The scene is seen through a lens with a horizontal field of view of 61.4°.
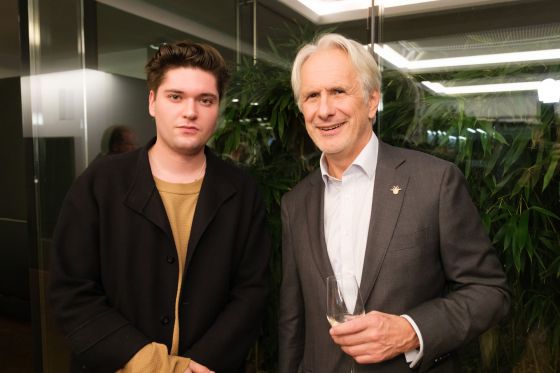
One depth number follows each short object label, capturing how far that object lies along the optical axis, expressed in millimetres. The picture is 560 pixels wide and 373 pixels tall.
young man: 1555
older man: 1409
